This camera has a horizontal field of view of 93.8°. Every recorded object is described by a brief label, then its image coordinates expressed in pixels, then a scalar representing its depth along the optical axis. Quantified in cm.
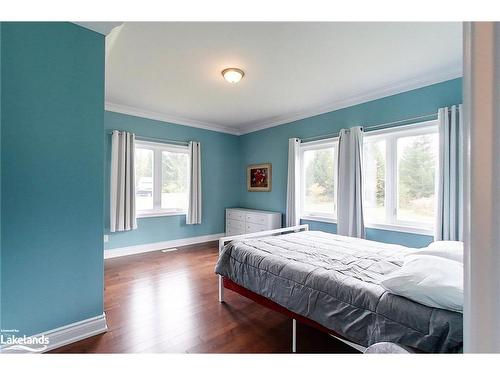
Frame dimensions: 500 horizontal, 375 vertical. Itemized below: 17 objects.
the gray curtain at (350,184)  328
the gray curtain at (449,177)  248
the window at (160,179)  417
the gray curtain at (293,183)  412
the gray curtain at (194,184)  461
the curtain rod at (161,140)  409
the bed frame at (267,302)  153
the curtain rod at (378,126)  281
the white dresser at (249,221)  430
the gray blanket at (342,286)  117
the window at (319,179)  380
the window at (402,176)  286
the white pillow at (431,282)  114
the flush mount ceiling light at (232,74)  259
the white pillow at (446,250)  153
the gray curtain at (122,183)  373
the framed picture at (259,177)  477
